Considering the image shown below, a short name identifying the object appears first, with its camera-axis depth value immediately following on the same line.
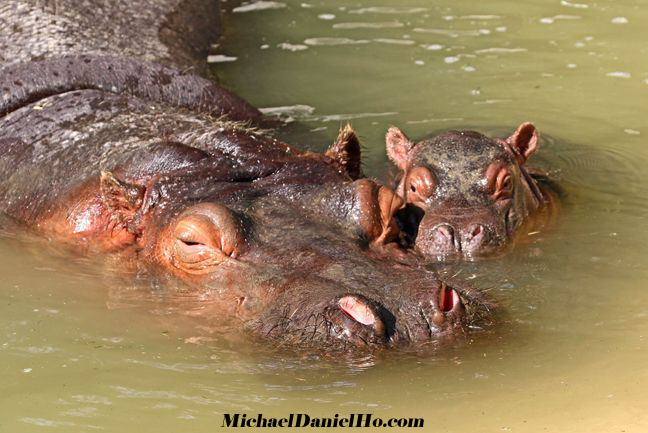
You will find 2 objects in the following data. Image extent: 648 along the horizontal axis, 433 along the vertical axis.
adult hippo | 9.59
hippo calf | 12.77
